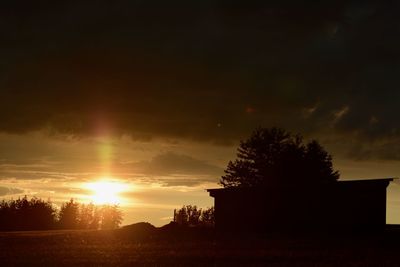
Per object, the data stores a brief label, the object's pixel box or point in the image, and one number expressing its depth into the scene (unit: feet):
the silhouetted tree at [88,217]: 397.80
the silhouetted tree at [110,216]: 466.70
